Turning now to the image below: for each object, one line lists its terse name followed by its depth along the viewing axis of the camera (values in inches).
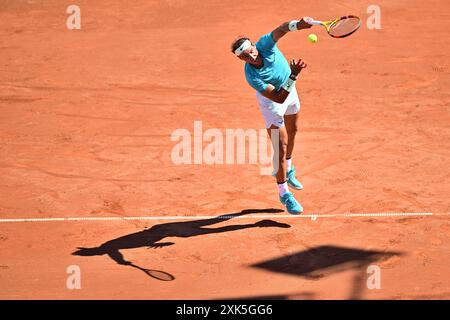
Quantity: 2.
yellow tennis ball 622.5
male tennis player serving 613.0
